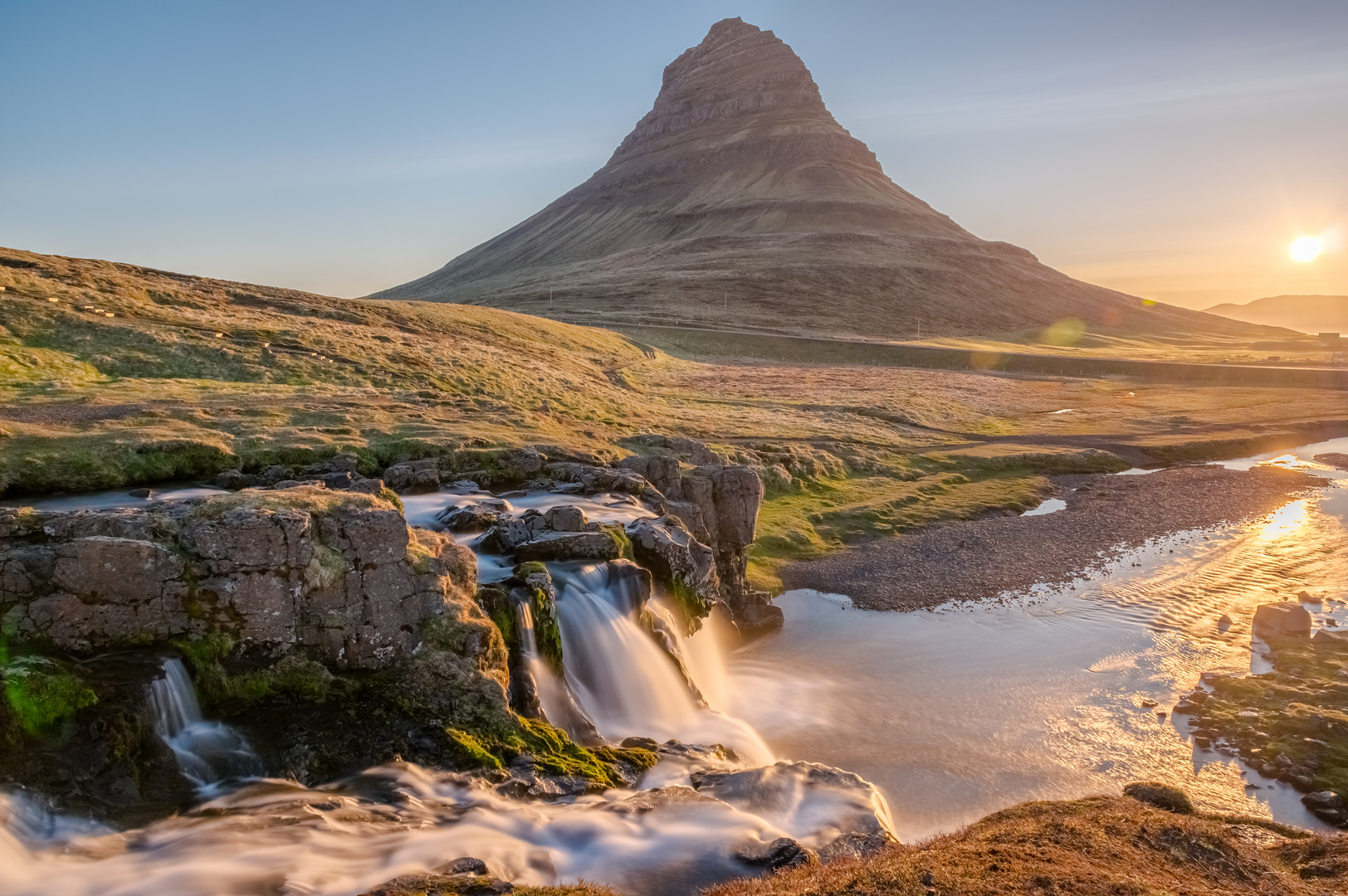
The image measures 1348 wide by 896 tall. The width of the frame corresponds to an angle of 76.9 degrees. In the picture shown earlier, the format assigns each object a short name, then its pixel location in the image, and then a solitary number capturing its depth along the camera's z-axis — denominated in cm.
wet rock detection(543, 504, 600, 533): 2195
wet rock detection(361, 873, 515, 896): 1098
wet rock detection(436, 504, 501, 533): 2267
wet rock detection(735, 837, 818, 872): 1290
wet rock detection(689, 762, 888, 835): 1519
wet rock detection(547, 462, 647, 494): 2816
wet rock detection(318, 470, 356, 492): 2444
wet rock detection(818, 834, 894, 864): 1345
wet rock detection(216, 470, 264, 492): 2409
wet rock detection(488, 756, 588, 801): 1428
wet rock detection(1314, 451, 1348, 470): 5638
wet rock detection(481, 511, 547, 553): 2130
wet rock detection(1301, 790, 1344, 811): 1658
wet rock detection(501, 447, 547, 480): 2942
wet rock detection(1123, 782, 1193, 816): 1525
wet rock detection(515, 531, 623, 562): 2112
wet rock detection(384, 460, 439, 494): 2684
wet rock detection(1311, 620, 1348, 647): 2414
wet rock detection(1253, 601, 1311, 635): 2505
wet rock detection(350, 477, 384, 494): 2191
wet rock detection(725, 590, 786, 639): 2783
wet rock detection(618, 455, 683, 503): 2964
